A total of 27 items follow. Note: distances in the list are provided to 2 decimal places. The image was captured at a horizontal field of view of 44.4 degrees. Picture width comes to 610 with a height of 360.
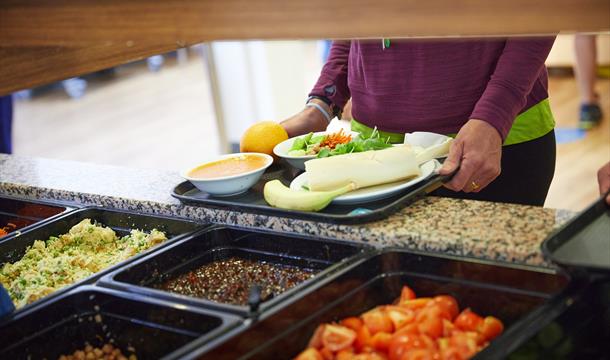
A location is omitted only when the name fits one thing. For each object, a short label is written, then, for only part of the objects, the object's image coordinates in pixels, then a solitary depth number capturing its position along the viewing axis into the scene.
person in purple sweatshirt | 2.08
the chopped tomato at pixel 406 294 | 1.54
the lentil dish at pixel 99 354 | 1.59
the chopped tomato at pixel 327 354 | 1.40
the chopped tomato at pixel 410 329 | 1.39
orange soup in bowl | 2.03
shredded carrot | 2.19
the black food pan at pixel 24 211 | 2.28
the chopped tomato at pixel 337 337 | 1.40
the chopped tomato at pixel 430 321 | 1.40
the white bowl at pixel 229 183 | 1.97
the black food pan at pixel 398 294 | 1.37
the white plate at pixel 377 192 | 1.82
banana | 1.80
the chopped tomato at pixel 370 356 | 1.35
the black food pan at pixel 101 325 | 1.54
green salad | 2.05
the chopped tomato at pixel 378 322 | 1.44
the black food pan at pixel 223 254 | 1.69
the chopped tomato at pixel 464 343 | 1.33
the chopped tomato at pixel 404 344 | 1.35
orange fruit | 2.29
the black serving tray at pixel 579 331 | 1.27
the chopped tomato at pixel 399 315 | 1.44
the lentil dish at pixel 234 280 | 1.69
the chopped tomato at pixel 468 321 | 1.43
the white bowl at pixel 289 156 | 2.11
